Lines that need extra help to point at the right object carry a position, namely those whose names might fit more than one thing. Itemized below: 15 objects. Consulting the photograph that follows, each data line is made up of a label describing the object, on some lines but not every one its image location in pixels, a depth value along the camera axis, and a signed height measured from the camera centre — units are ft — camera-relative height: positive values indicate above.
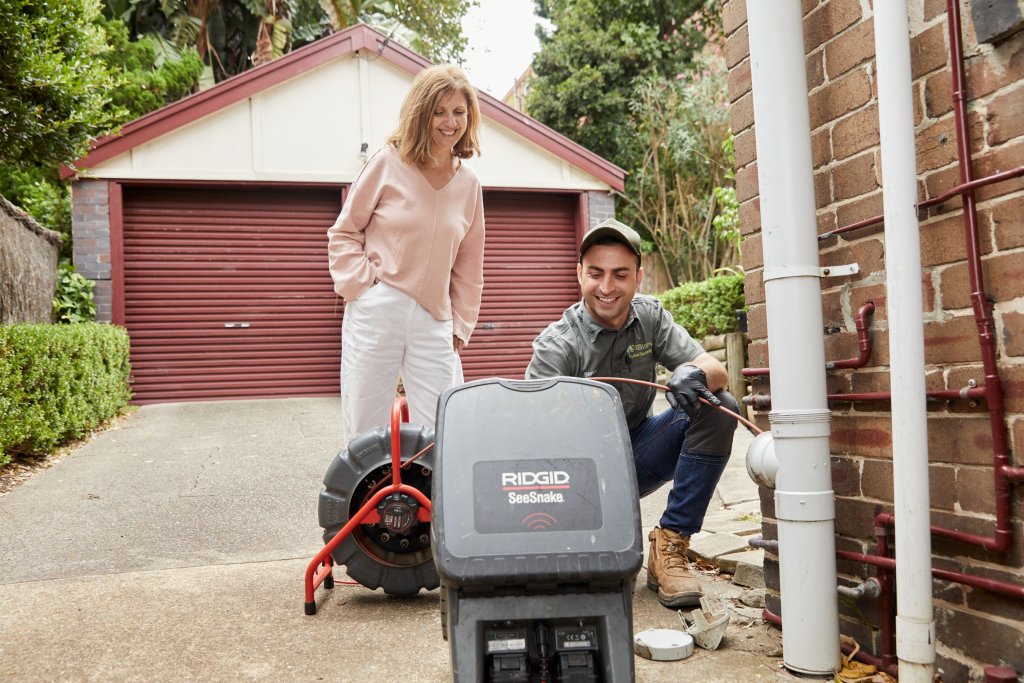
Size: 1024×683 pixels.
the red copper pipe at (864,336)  6.58 +0.13
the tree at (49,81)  18.52 +7.37
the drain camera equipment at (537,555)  5.21 -1.19
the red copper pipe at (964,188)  5.31 +1.08
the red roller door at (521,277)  35.27 +3.94
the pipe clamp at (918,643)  5.68 -2.01
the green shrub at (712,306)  28.07 +1.88
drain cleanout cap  7.13 -2.47
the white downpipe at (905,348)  5.70 +0.02
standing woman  9.55 +1.39
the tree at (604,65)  51.08 +18.98
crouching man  8.74 +0.00
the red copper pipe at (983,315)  5.46 +0.22
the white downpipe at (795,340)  6.47 +0.13
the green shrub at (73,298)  28.17 +3.10
